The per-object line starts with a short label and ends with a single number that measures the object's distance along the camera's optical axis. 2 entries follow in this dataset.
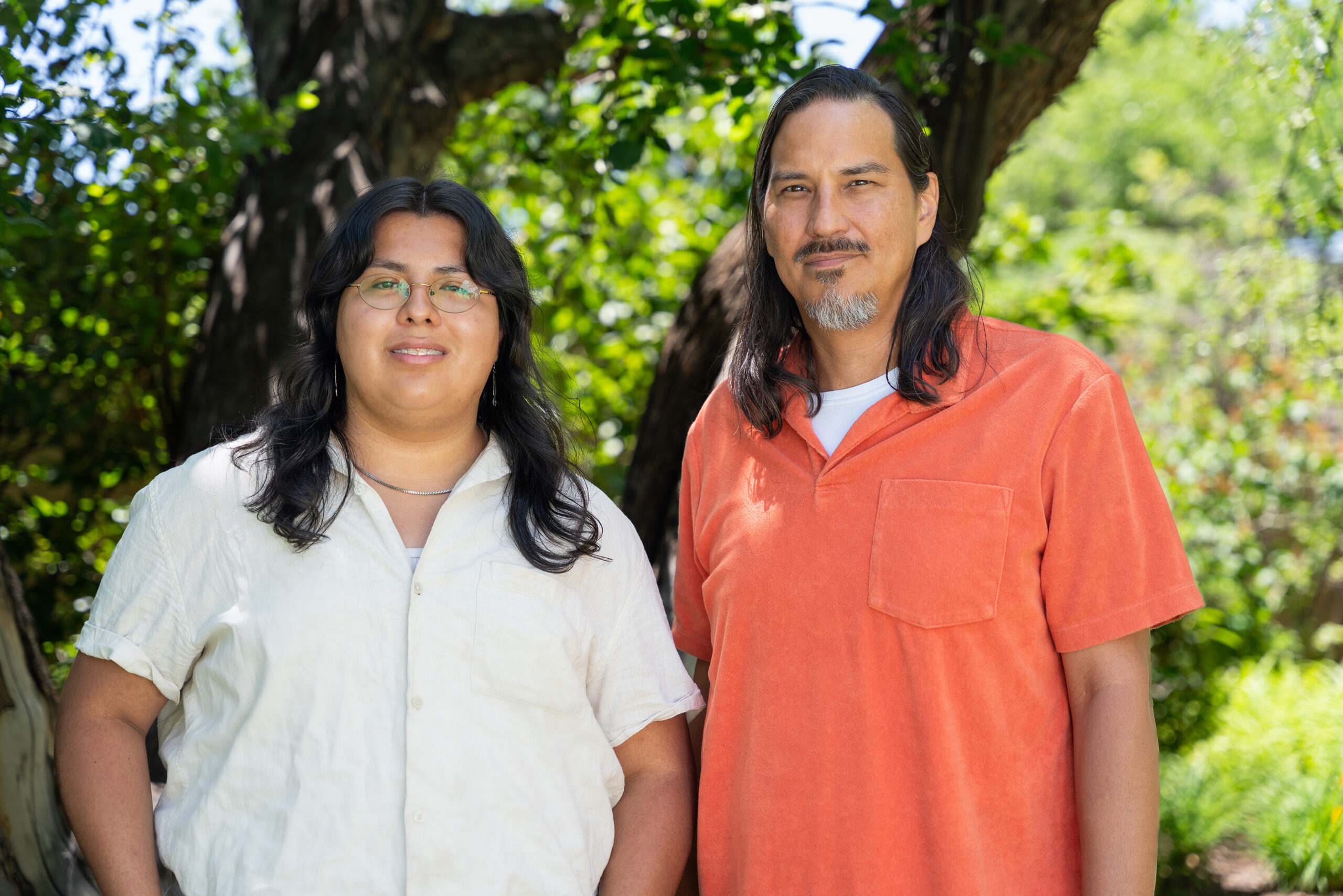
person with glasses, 1.75
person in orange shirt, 1.80
